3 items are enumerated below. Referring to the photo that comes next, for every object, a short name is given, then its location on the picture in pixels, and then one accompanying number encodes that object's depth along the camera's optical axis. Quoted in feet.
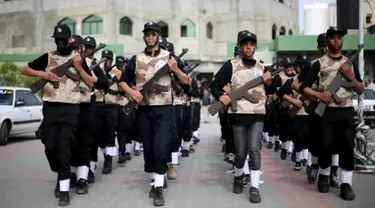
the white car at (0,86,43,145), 40.73
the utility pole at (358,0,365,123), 24.39
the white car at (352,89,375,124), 56.13
